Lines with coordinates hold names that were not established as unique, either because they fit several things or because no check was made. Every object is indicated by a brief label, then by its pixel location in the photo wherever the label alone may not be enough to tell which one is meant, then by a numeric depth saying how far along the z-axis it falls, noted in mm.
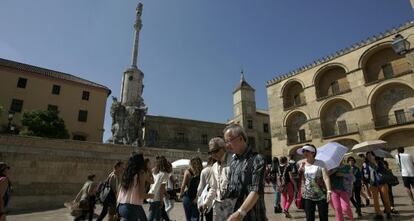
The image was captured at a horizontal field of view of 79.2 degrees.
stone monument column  24250
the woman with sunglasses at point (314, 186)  4031
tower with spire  39969
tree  24719
